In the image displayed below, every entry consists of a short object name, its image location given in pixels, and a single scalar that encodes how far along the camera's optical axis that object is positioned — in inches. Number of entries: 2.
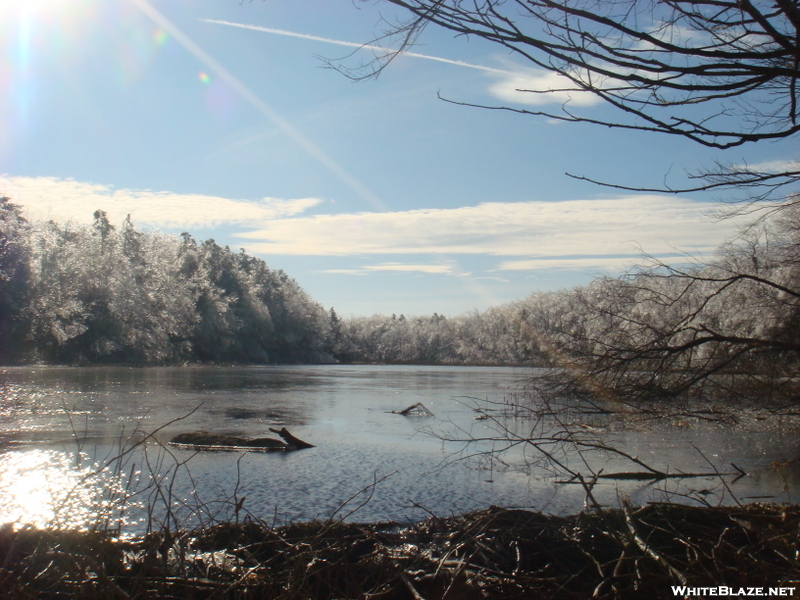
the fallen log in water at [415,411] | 879.7
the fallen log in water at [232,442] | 569.0
